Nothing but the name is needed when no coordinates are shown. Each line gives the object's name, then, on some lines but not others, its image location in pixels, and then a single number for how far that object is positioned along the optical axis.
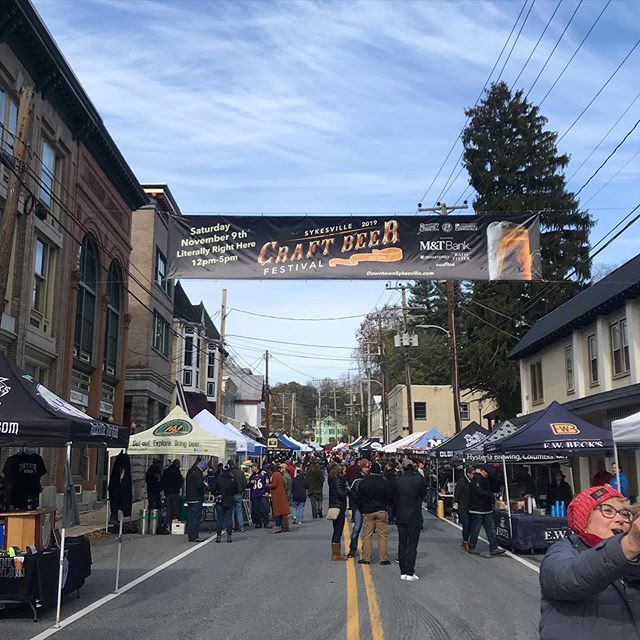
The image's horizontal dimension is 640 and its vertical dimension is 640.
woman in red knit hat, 2.72
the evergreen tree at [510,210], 39.56
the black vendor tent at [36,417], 8.62
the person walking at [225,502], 16.83
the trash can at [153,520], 18.69
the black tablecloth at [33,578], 8.55
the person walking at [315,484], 23.64
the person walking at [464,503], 14.78
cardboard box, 18.58
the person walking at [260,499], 20.64
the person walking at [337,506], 13.45
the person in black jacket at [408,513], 11.41
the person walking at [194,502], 16.77
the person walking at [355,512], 13.28
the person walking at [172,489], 19.05
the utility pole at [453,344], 29.75
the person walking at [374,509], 12.67
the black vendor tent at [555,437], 14.51
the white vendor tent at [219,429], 23.34
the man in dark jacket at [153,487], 19.03
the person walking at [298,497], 22.00
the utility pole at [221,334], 37.27
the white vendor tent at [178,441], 19.11
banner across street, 16.11
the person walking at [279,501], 19.03
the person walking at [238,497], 18.81
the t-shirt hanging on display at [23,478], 11.09
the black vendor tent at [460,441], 22.44
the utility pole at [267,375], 57.14
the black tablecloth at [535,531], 14.63
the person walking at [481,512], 14.34
